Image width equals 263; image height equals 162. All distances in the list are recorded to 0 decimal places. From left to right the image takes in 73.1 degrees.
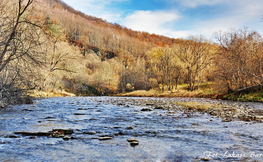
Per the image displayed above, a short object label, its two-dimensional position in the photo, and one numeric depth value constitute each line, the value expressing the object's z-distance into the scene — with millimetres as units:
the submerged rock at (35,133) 6812
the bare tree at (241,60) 24703
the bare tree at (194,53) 44125
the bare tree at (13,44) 11336
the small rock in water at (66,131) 7140
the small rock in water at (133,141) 5759
